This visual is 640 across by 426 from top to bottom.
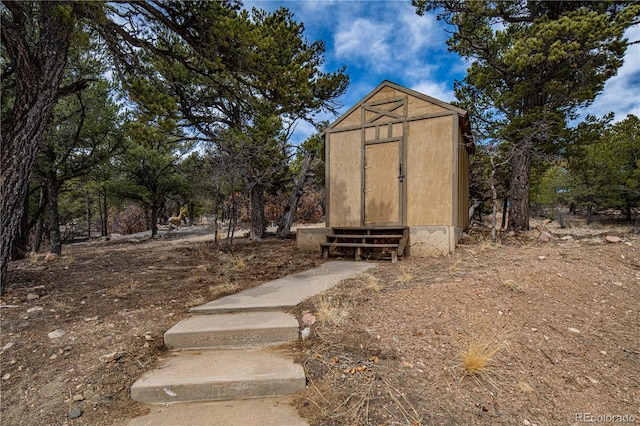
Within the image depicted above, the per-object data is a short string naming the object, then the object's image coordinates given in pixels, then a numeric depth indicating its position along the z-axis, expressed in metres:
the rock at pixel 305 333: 2.94
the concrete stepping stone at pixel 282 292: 3.53
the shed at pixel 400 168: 6.91
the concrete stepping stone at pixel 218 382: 2.27
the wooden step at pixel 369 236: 6.98
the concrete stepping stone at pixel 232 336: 2.93
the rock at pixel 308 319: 3.13
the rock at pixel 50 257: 7.78
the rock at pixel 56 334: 3.00
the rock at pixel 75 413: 2.09
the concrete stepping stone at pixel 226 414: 2.01
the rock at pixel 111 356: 2.65
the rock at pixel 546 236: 8.04
